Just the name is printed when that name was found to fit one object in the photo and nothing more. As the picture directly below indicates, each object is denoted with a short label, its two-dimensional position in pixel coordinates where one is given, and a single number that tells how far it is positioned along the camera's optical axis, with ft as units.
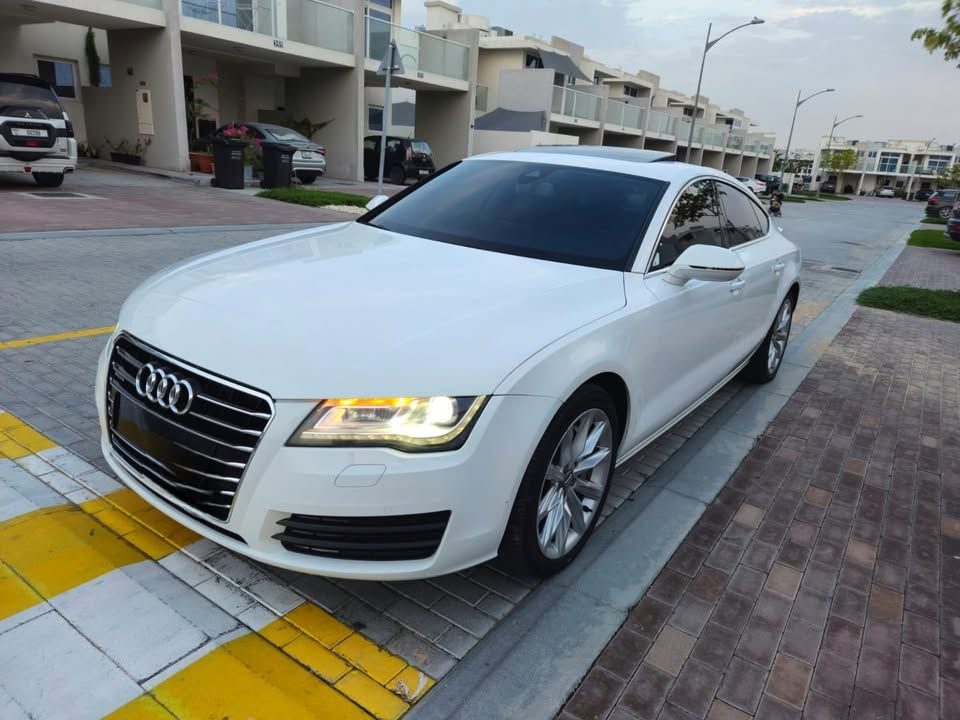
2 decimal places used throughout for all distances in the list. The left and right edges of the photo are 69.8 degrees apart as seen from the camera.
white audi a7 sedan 6.95
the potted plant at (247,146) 56.08
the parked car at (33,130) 37.58
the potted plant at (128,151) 61.62
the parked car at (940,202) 123.28
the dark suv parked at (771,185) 119.26
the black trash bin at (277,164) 55.01
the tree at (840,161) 338.54
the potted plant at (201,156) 61.21
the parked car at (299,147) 60.75
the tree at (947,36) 30.58
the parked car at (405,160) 76.02
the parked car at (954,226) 59.47
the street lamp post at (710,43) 110.01
